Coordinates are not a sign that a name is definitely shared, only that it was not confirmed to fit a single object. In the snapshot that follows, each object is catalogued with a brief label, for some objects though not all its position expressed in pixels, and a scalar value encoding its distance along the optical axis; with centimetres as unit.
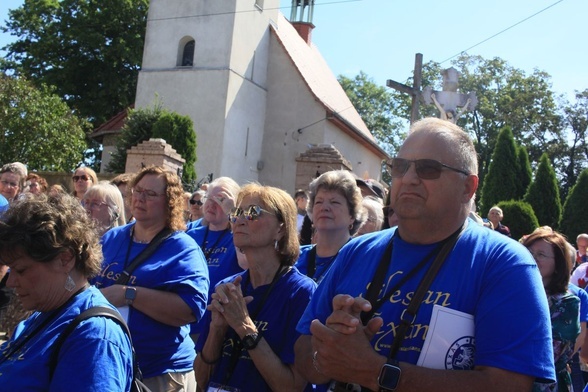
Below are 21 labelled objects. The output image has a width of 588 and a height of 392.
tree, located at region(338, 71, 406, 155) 6116
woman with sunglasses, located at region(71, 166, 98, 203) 778
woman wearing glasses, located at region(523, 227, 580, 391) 490
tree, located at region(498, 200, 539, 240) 2064
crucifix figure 1463
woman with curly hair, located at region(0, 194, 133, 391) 254
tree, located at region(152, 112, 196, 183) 2339
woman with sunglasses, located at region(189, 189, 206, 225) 884
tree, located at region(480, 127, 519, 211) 3009
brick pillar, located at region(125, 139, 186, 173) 1689
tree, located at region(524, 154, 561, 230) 2754
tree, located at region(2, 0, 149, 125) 3841
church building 2866
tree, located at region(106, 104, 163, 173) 2461
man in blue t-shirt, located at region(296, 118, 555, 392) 242
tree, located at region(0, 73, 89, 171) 2502
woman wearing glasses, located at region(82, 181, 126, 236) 565
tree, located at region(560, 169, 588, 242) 2778
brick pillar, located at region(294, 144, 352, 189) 1786
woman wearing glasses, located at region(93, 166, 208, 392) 405
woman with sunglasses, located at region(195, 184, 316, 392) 355
